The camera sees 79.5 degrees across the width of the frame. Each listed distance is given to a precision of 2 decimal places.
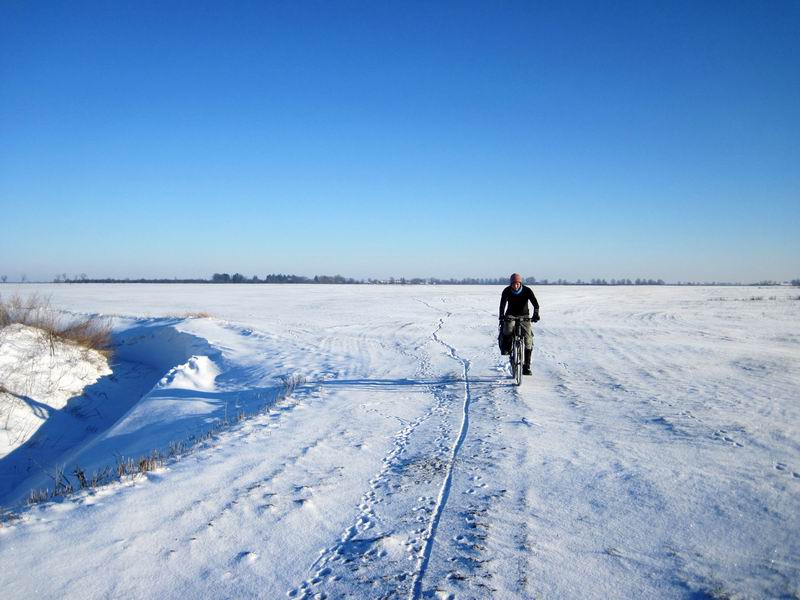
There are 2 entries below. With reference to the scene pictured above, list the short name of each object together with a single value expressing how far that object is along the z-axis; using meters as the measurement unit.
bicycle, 9.88
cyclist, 9.76
